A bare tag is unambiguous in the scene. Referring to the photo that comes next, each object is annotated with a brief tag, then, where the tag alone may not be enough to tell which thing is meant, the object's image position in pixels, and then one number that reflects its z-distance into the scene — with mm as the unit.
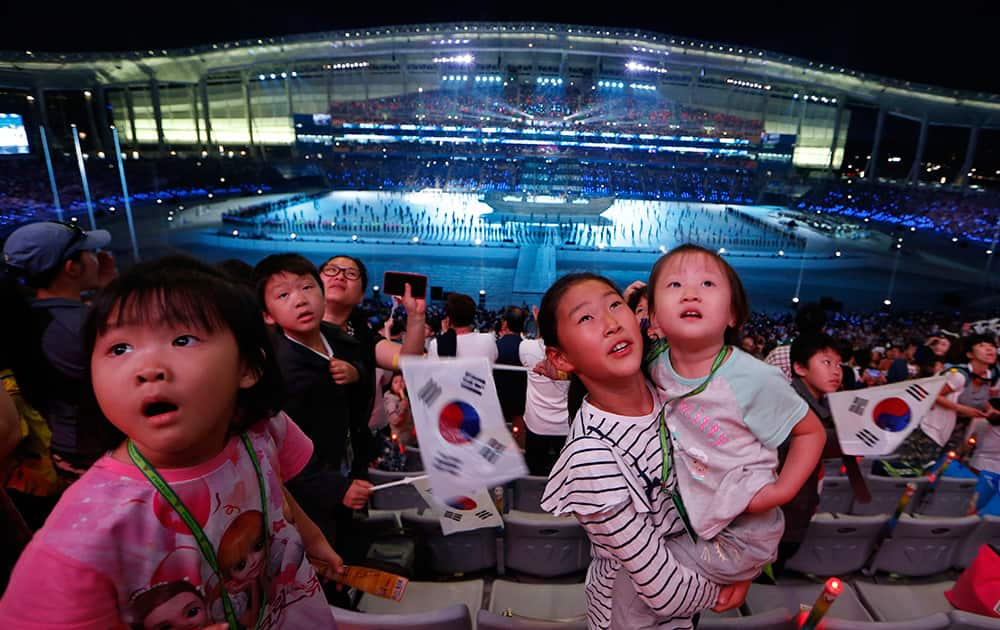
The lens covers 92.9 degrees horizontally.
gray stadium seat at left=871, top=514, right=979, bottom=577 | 2238
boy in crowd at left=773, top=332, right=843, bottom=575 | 1808
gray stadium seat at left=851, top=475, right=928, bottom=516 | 2770
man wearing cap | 1619
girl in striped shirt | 977
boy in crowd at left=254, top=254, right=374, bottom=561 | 1521
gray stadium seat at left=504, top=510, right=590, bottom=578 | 2139
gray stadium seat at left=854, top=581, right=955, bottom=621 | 1948
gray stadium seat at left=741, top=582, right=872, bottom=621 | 1950
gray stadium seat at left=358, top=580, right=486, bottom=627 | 1942
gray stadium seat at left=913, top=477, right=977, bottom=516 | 2905
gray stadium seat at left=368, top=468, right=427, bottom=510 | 2812
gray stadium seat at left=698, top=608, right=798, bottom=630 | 1362
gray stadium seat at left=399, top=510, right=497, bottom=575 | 2221
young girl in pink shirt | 644
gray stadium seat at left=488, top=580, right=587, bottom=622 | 1916
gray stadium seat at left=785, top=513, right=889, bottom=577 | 2221
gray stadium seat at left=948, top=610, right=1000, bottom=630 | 1414
